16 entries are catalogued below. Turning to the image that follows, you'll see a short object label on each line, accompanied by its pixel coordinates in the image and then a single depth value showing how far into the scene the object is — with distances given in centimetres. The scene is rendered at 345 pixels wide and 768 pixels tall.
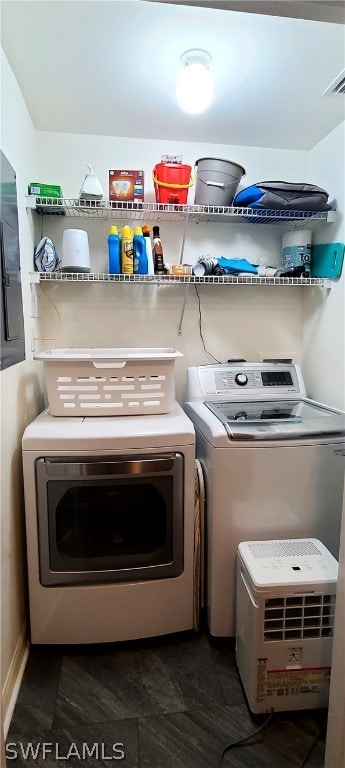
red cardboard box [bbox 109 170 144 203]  190
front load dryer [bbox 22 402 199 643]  152
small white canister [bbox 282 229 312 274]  215
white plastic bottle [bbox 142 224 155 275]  200
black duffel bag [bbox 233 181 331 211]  192
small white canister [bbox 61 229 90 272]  192
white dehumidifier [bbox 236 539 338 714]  132
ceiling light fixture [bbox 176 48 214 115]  149
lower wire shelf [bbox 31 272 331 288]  189
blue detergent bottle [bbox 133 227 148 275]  195
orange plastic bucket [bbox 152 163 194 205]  189
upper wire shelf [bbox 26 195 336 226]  185
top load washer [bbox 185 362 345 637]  157
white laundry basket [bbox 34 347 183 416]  165
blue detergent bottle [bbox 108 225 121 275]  193
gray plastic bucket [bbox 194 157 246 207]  192
